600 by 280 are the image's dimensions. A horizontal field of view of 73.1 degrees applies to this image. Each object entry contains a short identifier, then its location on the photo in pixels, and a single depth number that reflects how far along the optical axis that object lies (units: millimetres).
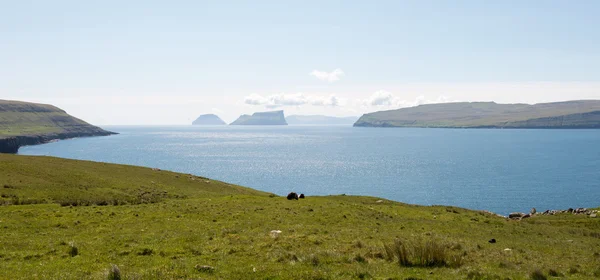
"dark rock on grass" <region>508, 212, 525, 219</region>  56331
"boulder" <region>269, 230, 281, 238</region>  27000
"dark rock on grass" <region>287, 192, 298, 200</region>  51928
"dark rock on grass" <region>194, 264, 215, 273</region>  18359
